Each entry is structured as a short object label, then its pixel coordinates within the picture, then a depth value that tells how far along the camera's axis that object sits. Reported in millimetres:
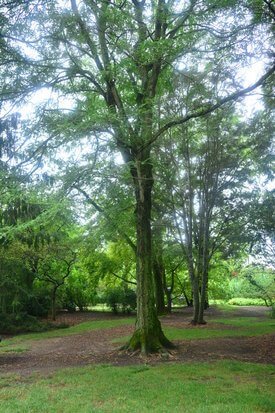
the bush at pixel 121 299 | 28797
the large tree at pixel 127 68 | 9508
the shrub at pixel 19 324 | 19816
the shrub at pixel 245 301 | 41875
